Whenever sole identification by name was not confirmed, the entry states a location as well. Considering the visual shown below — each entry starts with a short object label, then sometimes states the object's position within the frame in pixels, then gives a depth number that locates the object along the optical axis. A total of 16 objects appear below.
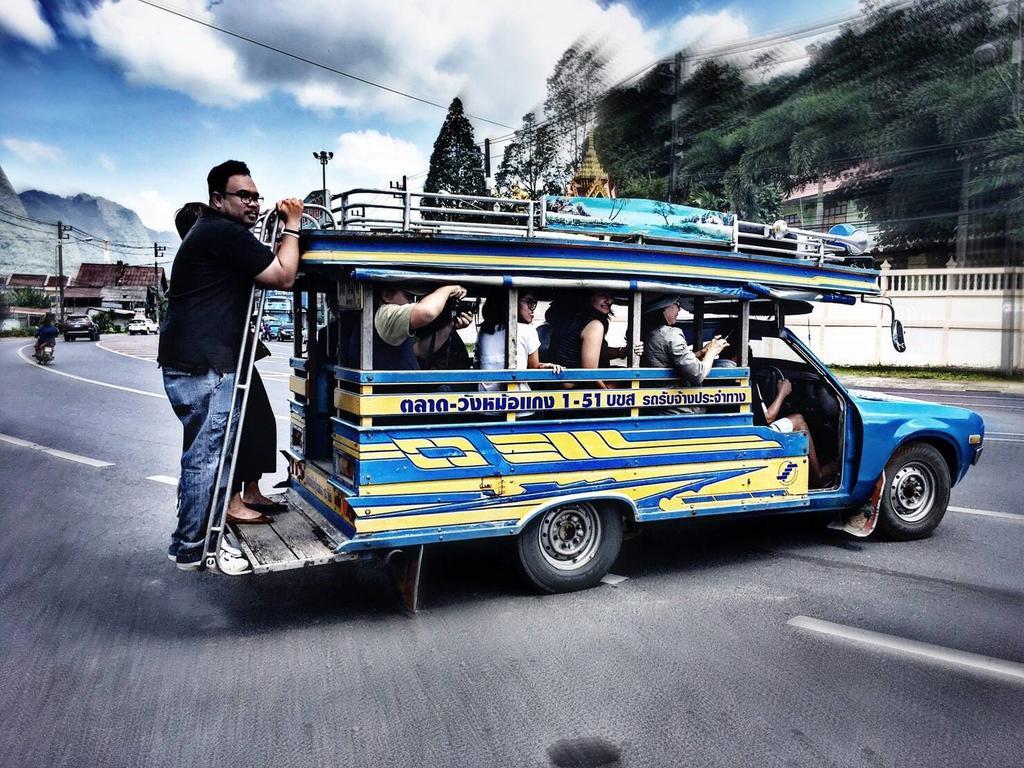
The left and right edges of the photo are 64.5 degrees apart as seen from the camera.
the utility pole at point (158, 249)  71.34
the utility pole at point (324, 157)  30.72
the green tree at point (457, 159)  44.84
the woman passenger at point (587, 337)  4.73
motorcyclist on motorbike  23.88
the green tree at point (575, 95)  43.88
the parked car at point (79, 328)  45.03
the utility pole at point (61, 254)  60.90
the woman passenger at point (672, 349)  4.75
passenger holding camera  4.06
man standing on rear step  4.05
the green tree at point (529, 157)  43.41
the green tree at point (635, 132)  41.56
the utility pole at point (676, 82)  27.03
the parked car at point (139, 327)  57.84
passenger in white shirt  4.45
